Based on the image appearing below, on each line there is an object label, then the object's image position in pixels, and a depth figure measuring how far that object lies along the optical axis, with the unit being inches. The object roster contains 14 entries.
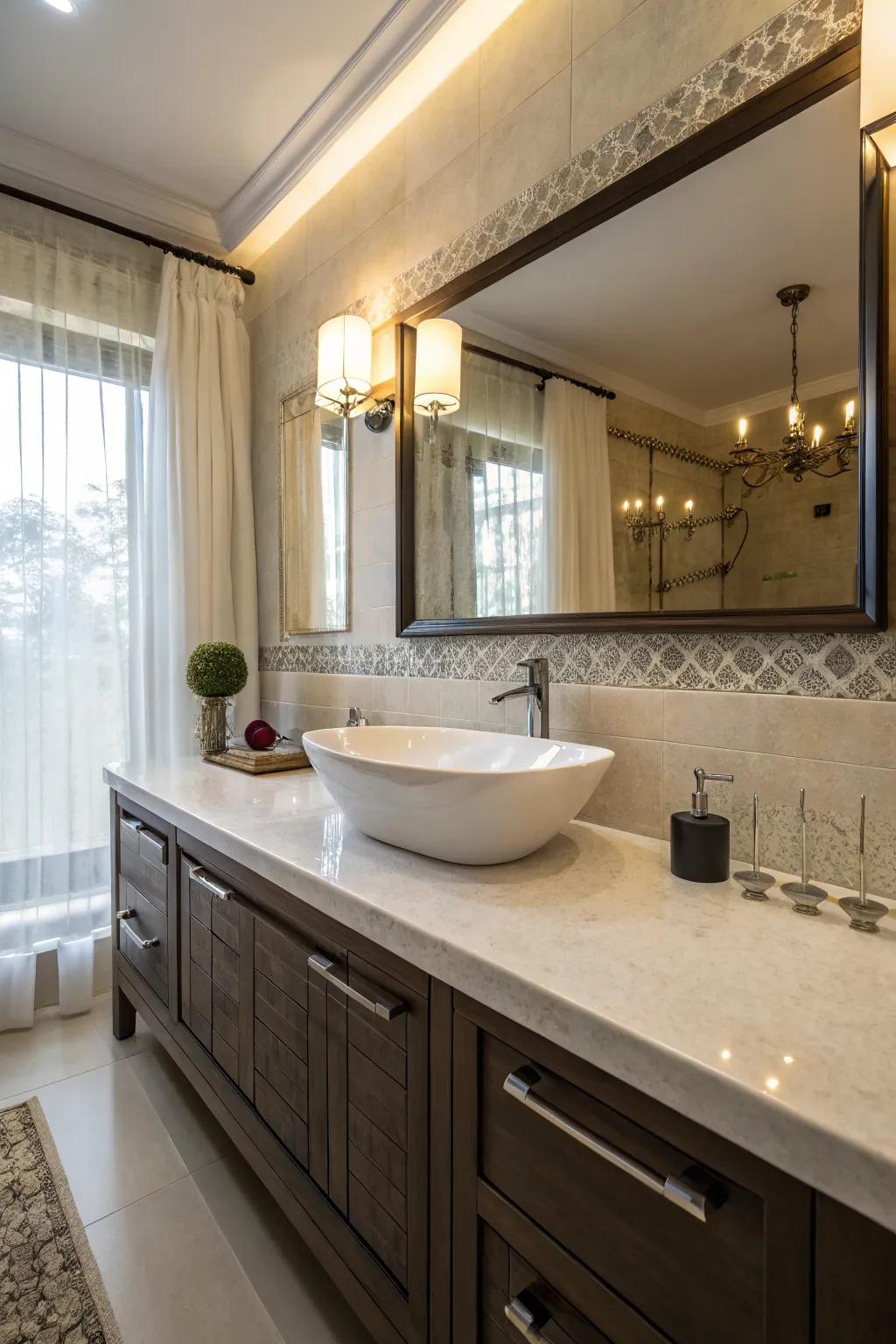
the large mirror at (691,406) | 37.1
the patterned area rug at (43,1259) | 44.5
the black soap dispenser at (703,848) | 37.3
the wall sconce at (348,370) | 69.6
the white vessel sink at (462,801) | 35.6
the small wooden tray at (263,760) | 70.7
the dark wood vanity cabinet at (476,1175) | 20.2
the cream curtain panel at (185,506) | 89.7
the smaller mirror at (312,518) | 80.0
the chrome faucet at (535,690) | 51.2
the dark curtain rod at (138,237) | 80.5
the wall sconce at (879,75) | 32.6
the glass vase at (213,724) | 80.7
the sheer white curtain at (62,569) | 80.7
